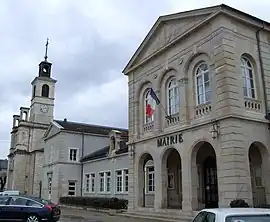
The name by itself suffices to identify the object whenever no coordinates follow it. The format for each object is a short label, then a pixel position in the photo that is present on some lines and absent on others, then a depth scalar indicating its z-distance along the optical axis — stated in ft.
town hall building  51.11
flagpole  66.10
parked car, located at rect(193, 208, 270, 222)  18.04
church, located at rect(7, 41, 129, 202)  103.30
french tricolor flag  66.44
